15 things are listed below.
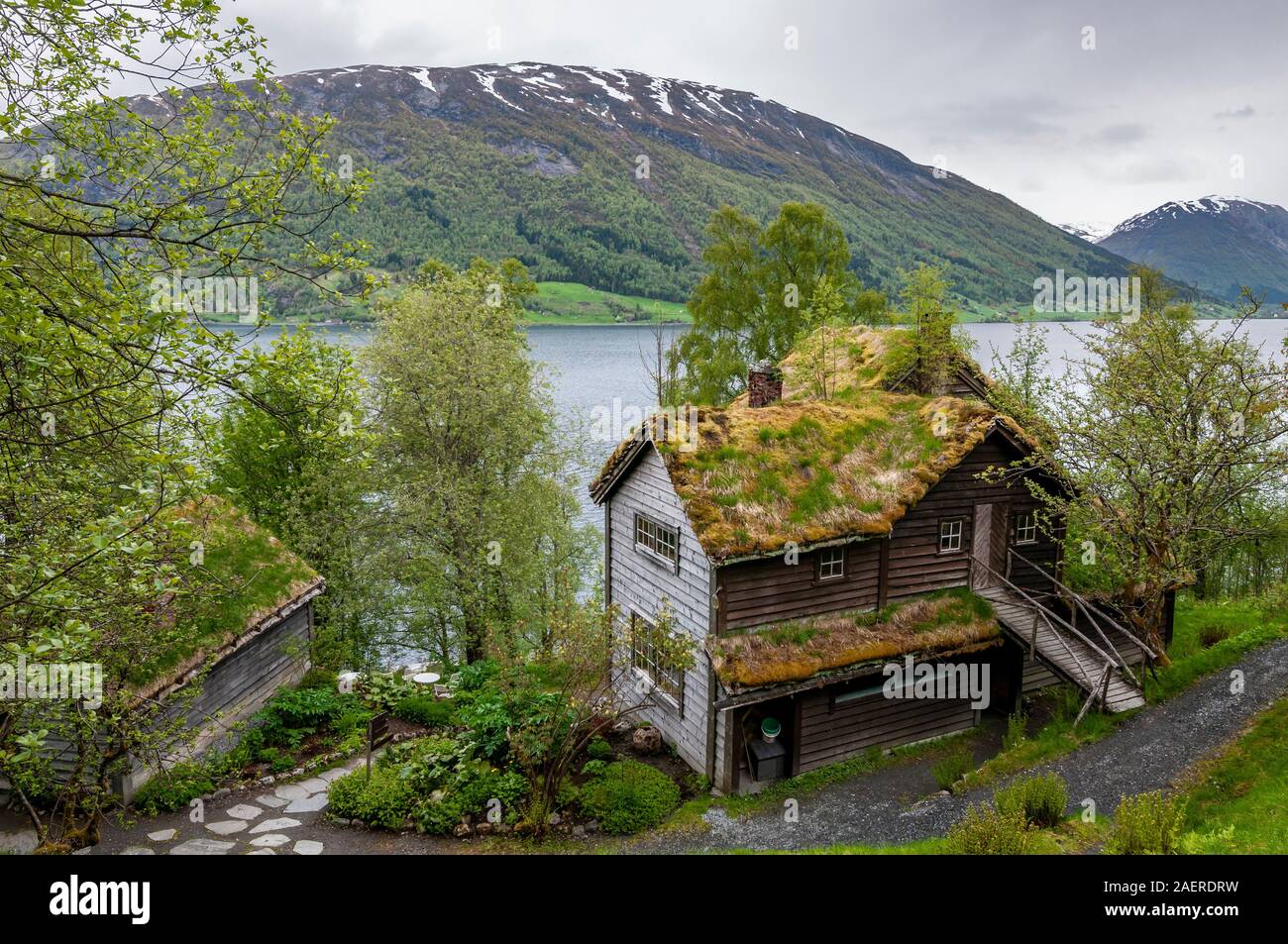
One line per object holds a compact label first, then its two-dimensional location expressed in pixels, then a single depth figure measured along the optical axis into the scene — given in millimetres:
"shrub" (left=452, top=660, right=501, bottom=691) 20906
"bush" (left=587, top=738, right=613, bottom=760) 17562
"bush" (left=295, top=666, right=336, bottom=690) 20922
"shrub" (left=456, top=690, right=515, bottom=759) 16094
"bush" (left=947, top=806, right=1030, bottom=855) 9844
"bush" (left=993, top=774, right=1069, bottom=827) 12242
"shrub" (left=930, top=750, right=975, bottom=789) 16359
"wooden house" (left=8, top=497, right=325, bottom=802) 14750
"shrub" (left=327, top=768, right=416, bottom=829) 14602
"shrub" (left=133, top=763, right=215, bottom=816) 14633
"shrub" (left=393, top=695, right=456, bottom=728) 19172
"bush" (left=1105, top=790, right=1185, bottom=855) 9320
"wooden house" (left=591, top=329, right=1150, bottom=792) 16688
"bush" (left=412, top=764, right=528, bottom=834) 14523
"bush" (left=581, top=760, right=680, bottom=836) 14883
